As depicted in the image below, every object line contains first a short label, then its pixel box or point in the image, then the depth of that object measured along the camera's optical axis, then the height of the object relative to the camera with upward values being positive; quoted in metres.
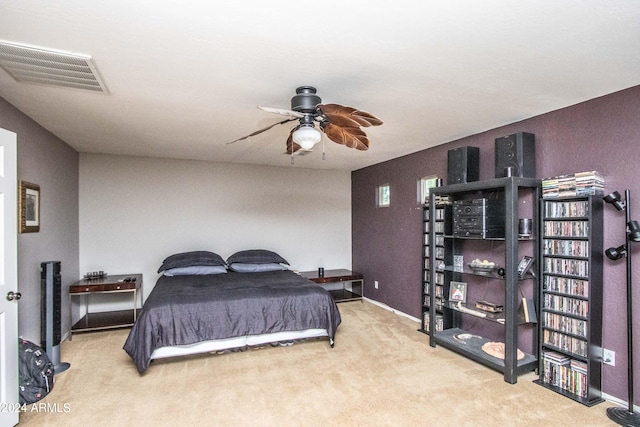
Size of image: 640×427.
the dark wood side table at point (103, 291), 4.11 -1.03
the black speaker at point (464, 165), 3.65 +0.55
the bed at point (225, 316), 3.13 -0.98
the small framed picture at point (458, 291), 3.81 -0.83
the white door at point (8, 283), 2.16 -0.44
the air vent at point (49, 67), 1.92 +0.89
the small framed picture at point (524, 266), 3.01 -0.43
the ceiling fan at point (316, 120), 2.19 +0.62
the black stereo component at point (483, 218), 3.28 -0.02
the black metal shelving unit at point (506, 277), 2.96 -0.59
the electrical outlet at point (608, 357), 2.63 -1.06
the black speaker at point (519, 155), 3.08 +0.55
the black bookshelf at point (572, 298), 2.61 -0.64
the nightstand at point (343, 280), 5.52 -1.04
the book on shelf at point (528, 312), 3.00 -0.83
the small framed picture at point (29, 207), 2.92 +0.06
